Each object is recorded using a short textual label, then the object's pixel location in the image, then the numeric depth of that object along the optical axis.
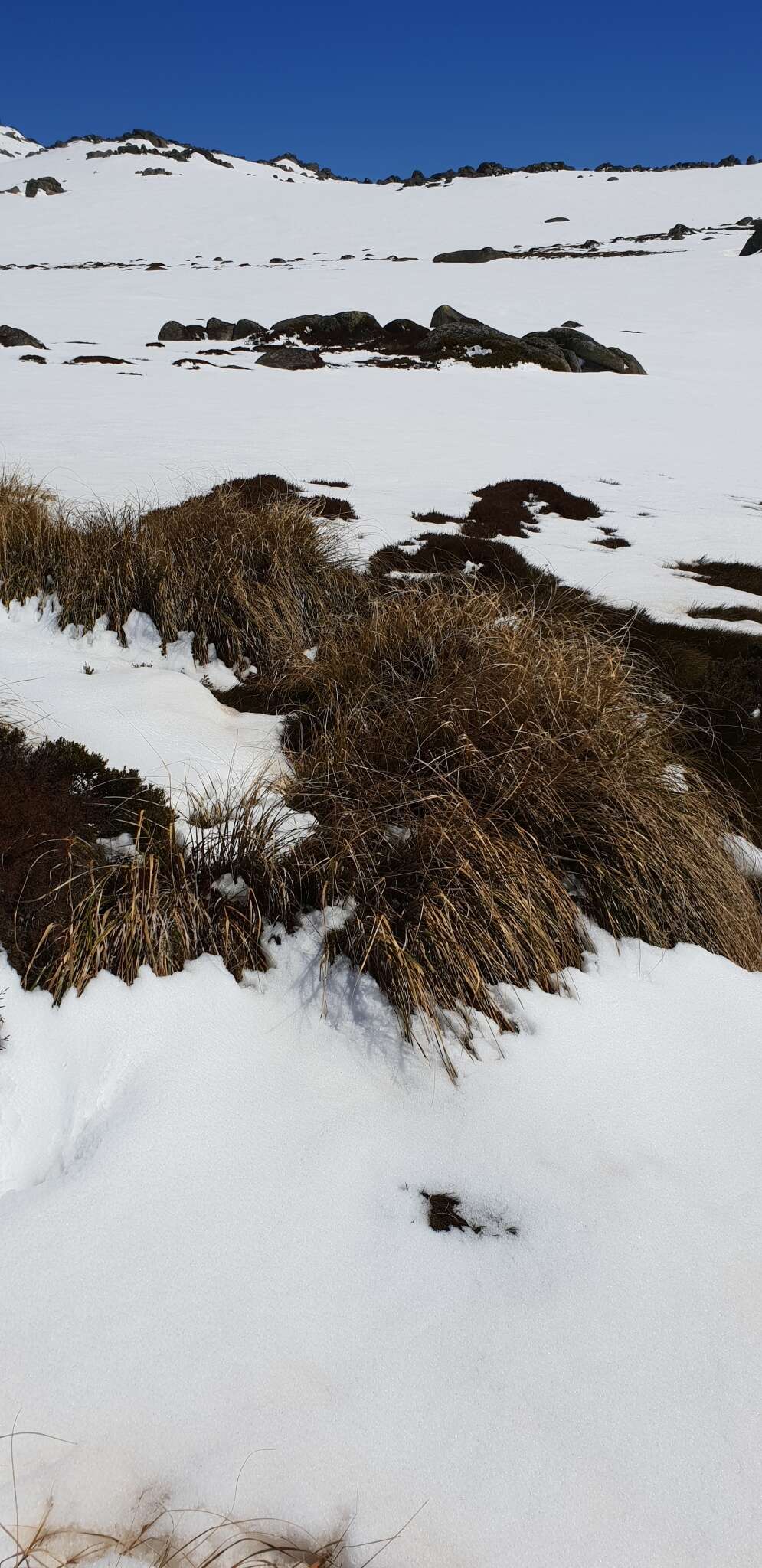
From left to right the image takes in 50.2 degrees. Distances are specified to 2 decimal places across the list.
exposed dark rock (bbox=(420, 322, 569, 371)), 24.83
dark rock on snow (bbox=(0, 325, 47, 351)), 22.55
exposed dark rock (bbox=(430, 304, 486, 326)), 29.12
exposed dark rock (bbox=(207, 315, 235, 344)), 29.33
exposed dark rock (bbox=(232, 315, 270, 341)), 30.02
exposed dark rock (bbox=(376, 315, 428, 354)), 28.03
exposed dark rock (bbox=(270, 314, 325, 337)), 29.53
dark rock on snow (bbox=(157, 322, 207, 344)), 27.39
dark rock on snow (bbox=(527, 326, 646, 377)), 24.86
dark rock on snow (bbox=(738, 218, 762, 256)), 44.09
